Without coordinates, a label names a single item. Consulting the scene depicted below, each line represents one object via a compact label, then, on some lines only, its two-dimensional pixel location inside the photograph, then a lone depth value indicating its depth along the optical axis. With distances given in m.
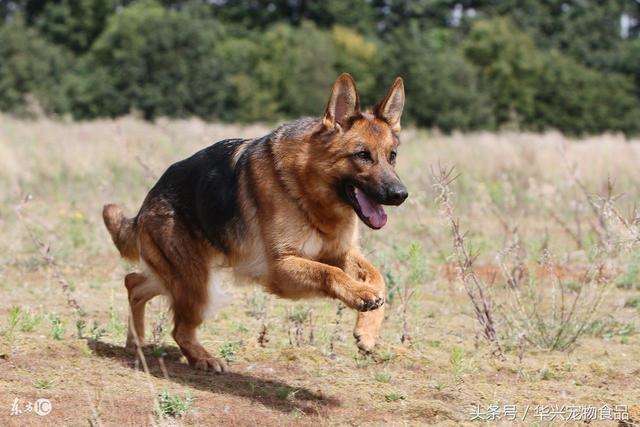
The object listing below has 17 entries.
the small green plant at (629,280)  17.45
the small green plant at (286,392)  10.57
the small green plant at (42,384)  10.23
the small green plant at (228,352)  12.36
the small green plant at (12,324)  11.62
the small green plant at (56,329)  12.22
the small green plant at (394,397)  10.56
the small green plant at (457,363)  11.45
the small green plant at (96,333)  12.62
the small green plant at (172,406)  9.72
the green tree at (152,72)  84.69
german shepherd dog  10.66
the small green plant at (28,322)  12.74
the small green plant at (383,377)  11.28
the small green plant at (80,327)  12.42
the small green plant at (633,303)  16.11
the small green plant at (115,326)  13.47
